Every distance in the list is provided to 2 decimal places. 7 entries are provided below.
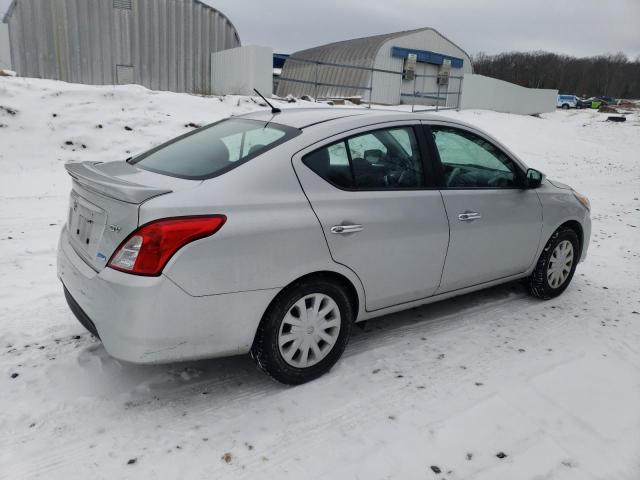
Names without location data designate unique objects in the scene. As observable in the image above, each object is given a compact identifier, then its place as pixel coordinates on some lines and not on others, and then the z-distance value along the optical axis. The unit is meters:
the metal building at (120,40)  16.08
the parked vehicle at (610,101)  59.42
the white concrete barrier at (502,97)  23.12
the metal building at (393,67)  26.28
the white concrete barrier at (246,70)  15.65
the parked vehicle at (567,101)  52.75
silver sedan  2.51
